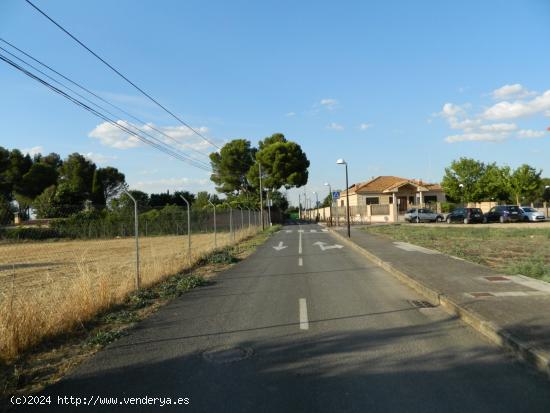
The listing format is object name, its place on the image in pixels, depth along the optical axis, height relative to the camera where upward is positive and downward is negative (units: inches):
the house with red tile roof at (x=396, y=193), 2518.5 +98.6
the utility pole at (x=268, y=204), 2297.2 +47.4
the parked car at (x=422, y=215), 2052.2 -24.9
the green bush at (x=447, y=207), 2433.6 +10.7
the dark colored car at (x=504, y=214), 1770.2 -24.6
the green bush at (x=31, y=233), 1381.6 -38.1
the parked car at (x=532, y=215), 1753.2 -31.0
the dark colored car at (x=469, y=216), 1786.4 -28.3
